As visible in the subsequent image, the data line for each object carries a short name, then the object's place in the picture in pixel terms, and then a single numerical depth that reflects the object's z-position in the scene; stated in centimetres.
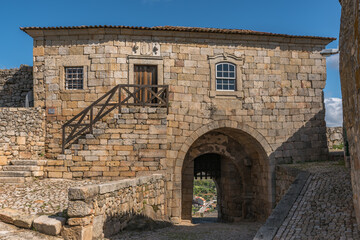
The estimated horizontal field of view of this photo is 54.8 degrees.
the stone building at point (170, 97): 1071
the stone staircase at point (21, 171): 966
